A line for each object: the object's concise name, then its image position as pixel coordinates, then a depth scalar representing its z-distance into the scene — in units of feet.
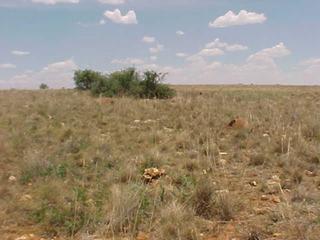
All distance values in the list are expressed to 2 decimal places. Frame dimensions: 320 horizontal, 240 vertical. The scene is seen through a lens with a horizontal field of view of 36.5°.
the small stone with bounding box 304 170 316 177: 25.15
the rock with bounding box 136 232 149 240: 16.56
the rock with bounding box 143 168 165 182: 24.40
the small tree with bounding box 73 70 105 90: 111.61
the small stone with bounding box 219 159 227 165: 28.07
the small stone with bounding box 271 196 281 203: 20.51
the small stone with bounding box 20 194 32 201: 21.44
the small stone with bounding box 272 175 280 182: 24.04
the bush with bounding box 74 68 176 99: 85.56
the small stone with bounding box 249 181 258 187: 23.65
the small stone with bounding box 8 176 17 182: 25.31
